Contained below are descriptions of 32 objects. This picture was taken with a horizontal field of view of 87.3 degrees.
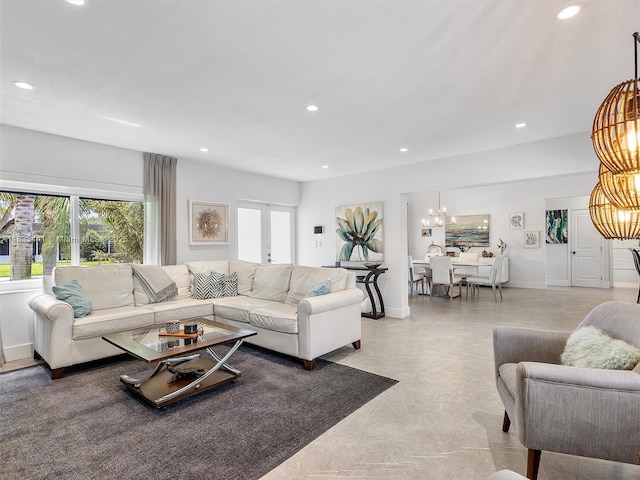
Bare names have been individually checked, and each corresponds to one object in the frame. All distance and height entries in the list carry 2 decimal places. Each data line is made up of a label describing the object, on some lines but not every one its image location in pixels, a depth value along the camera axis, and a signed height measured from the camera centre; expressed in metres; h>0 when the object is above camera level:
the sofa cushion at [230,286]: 4.74 -0.57
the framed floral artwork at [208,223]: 5.24 +0.38
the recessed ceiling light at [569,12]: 1.78 +1.24
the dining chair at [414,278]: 7.61 -0.82
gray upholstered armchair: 1.43 -0.76
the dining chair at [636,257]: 5.52 -0.28
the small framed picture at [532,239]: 8.73 +0.07
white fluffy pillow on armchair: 1.61 -0.57
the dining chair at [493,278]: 7.07 -0.78
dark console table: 5.55 -0.69
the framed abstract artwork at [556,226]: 8.93 +0.40
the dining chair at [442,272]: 6.98 -0.62
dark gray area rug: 1.91 -1.24
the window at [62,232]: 3.89 +0.20
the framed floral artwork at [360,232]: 5.88 +0.22
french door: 6.18 +0.25
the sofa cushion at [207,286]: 4.57 -0.55
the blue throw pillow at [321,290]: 3.66 -0.50
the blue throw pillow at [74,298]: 3.41 -0.52
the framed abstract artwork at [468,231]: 9.48 +0.32
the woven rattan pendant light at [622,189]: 1.57 +0.25
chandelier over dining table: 9.54 +0.71
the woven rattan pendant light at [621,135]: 1.42 +0.46
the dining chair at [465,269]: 7.74 -0.65
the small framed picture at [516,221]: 8.89 +0.56
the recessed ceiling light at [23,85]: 2.66 +1.32
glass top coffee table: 2.57 -1.08
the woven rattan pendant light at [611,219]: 1.78 +0.12
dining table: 7.60 -0.52
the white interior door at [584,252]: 8.62 -0.30
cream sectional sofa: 3.28 -0.73
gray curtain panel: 4.75 +0.57
